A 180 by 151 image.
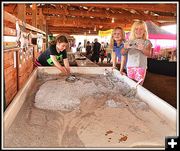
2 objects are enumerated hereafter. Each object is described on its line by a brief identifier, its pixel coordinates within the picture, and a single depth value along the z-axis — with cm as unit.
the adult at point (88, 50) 732
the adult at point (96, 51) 607
